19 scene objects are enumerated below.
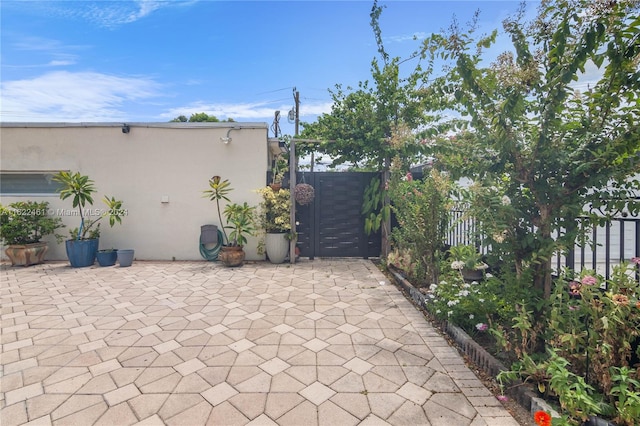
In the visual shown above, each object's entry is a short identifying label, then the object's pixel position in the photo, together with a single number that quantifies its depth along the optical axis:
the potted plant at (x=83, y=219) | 5.61
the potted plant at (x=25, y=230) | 5.63
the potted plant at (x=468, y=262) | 3.18
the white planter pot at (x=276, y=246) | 5.89
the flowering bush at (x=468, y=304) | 2.47
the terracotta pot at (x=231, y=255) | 5.63
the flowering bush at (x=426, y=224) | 3.80
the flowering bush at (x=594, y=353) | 1.45
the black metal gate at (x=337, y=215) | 6.25
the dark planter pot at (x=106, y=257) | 5.74
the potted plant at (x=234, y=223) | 5.67
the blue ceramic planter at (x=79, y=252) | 5.67
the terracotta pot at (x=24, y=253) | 5.63
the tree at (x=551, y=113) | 1.77
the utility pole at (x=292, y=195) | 6.01
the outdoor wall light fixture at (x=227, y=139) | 6.05
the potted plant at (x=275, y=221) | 5.86
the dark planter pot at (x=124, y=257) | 5.72
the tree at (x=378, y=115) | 5.84
